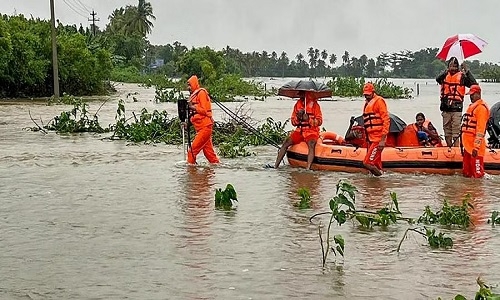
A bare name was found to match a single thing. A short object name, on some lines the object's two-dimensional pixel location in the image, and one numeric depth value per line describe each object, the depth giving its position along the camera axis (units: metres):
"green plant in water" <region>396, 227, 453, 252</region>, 7.71
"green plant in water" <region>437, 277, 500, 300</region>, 4.86
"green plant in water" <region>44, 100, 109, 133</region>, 21.08
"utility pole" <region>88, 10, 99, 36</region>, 85.34
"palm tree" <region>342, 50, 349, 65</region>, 121.50
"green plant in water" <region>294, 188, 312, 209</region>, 10.05
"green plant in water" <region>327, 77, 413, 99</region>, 51.38
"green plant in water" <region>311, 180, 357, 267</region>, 6.96
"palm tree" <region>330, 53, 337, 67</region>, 128.38
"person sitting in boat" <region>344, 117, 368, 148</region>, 13.83
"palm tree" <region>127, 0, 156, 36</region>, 96.25
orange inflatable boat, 12.76
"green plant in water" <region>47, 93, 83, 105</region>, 35.05
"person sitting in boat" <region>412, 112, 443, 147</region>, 13.60
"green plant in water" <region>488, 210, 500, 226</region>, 8.92
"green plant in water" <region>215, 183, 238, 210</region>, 9.88
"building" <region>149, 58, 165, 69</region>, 108.81
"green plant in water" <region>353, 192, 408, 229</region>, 8.59
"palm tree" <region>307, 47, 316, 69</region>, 127.57
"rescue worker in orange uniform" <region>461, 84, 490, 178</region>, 11.92
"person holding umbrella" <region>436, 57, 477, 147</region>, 13.16
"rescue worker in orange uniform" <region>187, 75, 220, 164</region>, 13.84
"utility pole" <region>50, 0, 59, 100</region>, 37.66
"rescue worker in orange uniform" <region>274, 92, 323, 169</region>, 13.14
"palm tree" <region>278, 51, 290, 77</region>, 130.46
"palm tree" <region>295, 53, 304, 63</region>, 131.32
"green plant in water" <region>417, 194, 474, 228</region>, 8.80
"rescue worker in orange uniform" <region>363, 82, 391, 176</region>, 12.31
